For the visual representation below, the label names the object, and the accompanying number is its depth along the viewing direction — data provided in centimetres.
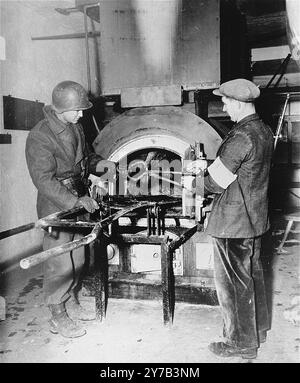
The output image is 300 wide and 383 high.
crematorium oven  353
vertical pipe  464
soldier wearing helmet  295
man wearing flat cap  252
